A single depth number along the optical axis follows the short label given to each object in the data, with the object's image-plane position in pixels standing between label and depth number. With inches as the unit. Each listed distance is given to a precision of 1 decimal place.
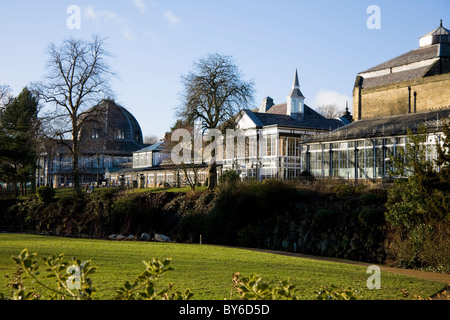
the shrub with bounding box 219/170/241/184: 1333.7
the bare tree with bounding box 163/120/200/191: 1702.8
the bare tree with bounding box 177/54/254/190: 1680.6
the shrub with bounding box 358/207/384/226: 964.0
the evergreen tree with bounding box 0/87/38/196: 2006.6
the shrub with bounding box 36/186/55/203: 1625.2
